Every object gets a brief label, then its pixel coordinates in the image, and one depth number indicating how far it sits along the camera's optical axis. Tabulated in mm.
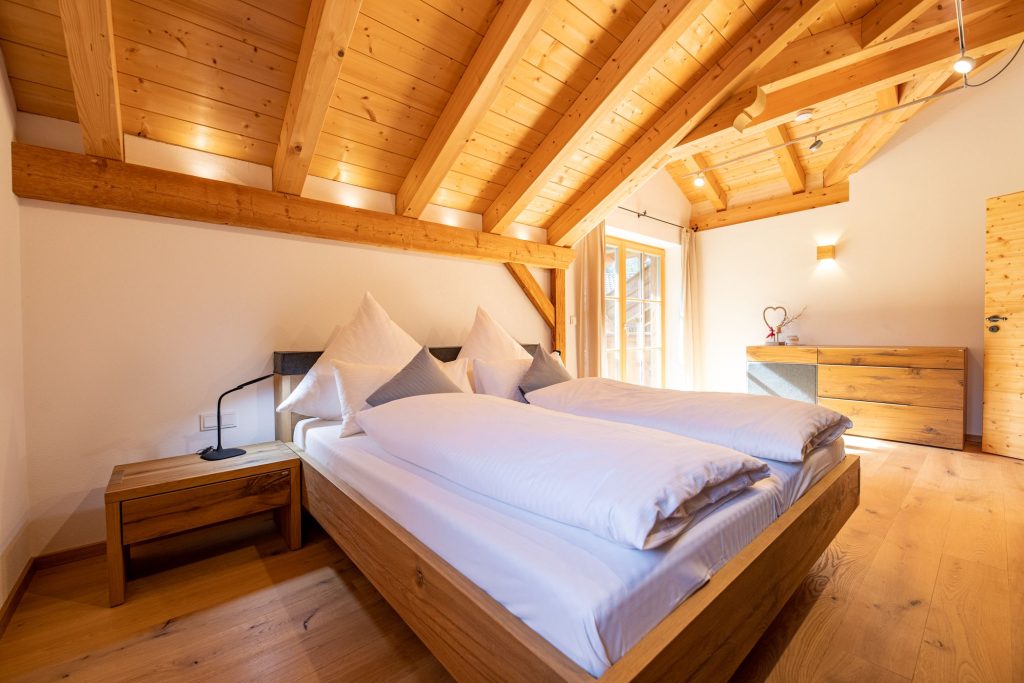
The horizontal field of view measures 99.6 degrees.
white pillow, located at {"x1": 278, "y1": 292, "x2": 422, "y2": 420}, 2234
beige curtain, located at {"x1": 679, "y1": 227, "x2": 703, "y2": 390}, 5488
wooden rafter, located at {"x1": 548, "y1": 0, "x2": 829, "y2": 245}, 2566
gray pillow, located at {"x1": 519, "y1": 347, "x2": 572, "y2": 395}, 2699
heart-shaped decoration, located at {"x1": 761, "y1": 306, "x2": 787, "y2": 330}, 4969
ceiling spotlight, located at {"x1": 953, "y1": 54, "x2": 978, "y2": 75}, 2607
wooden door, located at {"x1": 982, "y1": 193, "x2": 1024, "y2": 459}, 3207
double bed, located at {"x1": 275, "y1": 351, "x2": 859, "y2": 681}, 802
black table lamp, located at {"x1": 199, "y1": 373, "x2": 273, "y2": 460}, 1968
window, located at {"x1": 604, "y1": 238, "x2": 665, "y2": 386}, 4832
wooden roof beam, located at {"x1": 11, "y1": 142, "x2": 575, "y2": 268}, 1834
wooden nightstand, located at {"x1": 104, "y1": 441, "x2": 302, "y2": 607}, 1587
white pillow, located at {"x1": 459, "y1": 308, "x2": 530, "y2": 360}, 3020
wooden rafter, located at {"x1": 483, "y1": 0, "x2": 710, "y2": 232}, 2250
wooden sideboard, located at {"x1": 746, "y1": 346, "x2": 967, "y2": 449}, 3531
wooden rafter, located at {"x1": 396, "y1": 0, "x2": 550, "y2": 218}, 2033
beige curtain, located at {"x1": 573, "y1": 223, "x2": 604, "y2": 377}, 4129
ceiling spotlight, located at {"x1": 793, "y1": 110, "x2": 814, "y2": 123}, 3201
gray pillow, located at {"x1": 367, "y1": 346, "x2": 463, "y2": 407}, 2113
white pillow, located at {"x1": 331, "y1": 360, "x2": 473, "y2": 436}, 2060
